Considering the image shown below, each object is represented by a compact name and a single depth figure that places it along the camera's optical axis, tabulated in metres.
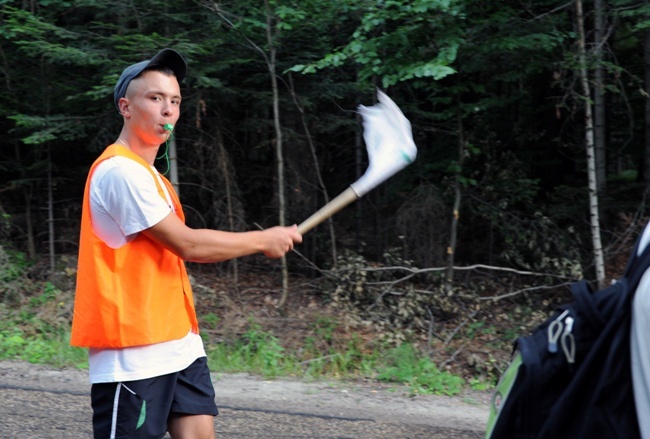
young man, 2.76
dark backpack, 1.82
